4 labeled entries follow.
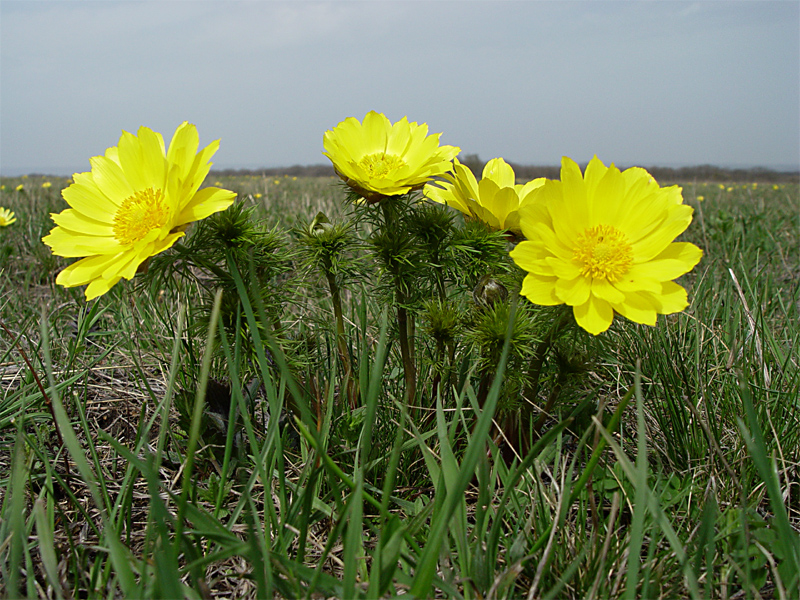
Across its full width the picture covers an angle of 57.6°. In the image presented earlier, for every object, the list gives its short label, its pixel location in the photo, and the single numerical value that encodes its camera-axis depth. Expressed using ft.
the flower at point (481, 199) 0.76
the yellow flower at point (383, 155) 0.73
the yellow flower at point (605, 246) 0.67
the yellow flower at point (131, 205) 0.67
